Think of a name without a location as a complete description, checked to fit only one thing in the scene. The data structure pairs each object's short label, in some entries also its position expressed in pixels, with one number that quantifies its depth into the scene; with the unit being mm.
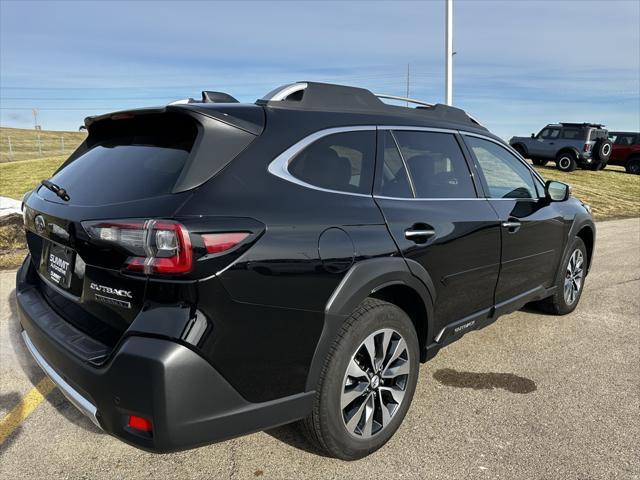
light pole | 15391
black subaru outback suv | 1945
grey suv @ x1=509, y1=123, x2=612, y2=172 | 22078
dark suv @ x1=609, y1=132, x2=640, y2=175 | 24969
